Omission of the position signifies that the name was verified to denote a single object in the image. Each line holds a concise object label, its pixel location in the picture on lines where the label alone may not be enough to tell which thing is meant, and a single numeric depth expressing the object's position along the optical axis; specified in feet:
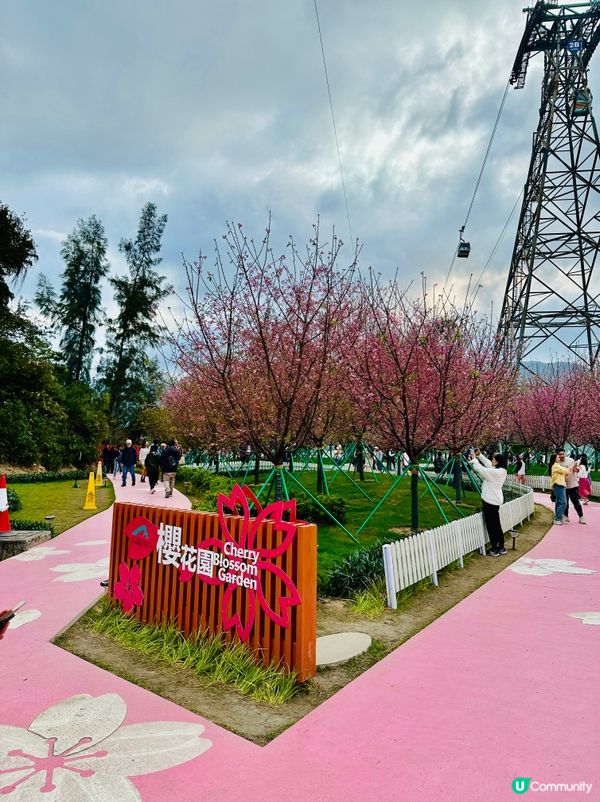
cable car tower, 84.99
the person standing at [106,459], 86.13
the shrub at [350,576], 21.06
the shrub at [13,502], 39.55
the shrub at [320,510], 36.01
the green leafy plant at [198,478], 54.90
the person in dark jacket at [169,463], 49.47
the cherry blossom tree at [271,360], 27.91
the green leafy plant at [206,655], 12.89
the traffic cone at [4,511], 27.10
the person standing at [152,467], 55.31
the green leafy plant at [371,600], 19.10
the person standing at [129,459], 62.49
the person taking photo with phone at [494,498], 28.35
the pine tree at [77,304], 109.60
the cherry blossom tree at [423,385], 29.99
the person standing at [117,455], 83.68
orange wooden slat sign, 13.39
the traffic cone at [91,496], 44.34
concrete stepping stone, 14.94
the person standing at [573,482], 39.70
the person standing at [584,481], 46.28
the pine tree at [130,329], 114.62
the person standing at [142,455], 89.51
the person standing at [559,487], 38.68
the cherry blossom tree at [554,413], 79.51
